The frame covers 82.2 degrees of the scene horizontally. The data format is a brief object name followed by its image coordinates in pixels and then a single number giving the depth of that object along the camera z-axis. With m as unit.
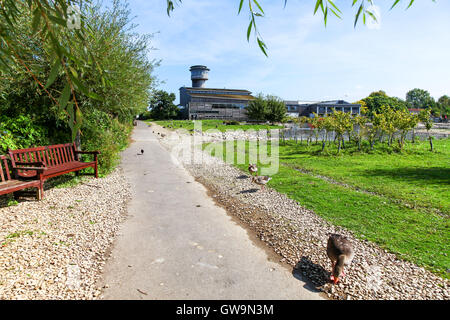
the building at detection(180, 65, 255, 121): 71.62
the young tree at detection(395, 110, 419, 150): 18.58
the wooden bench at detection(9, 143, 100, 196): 7.19
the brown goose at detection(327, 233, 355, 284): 4.02
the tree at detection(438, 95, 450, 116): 93.62
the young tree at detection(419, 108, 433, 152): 22.23
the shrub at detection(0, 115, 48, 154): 7.48
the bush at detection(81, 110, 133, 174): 10.66
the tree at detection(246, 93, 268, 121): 51.50
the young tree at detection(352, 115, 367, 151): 20.08
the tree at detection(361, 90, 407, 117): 86.04
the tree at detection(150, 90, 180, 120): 75.56
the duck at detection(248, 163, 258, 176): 10.90
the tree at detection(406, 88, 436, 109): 126.94
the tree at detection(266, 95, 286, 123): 51.72
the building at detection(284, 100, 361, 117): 88.12
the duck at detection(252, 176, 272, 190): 9.36
